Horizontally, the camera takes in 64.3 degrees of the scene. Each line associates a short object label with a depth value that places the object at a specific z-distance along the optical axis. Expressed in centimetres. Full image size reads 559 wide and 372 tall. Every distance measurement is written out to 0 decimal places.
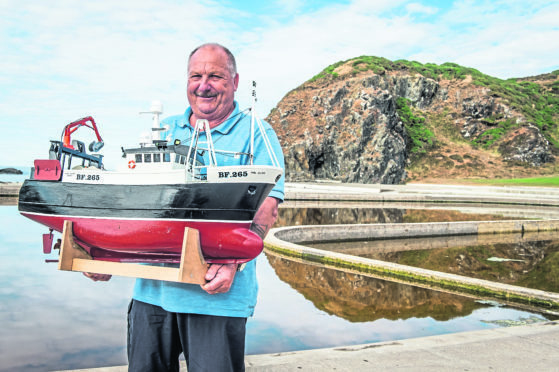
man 279
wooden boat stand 262
